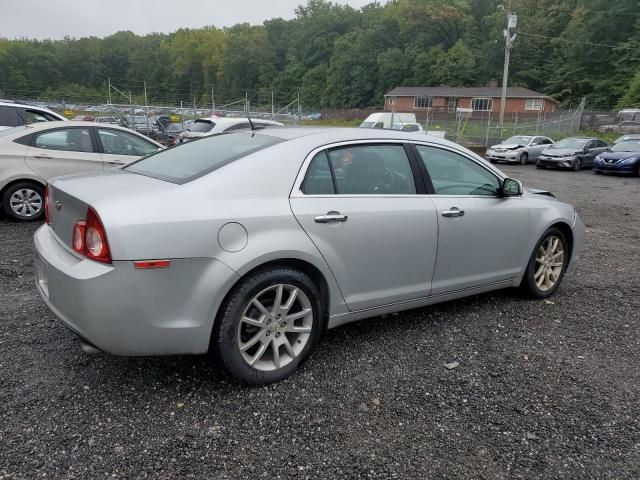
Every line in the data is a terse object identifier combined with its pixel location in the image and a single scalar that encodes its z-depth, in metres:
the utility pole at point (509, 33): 27.77
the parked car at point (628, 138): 20.40
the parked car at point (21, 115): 9.24
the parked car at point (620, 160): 17.92
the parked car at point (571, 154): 20.28
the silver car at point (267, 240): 2.57
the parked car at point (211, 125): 12.98
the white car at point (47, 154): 6.95
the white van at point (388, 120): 27.72
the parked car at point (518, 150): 22.55
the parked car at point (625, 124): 34.94
